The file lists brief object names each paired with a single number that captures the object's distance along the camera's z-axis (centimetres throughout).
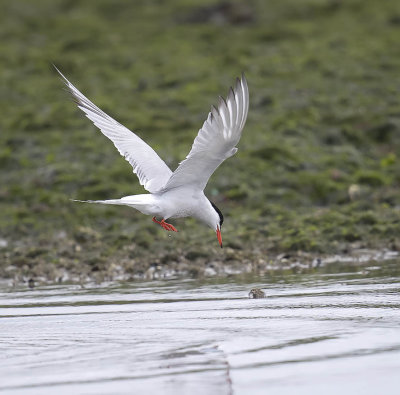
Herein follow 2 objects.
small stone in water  1787
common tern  1623
